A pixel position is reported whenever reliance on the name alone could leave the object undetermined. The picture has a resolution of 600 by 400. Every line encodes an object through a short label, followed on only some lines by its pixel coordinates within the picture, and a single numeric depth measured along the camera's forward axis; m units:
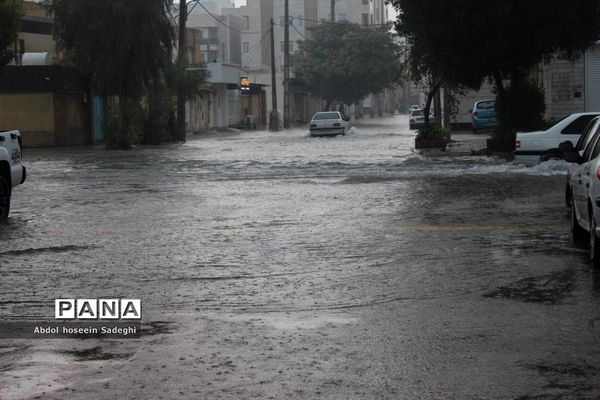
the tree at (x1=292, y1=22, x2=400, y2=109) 99.75
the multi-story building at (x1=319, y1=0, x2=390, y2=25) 136.38
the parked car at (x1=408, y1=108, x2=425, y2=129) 68.59
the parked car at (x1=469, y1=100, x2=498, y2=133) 53.76
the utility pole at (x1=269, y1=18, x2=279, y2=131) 72.75
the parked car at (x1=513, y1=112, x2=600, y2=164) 23.38
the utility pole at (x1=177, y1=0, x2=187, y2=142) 51.44
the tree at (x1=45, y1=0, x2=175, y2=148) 42.56
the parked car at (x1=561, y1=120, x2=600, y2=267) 10.12
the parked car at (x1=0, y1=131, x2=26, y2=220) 15.70
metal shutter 39.50
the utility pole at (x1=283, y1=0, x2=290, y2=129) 77.69
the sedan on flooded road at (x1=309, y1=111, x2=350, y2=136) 56.16
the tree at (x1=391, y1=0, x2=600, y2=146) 28.28
